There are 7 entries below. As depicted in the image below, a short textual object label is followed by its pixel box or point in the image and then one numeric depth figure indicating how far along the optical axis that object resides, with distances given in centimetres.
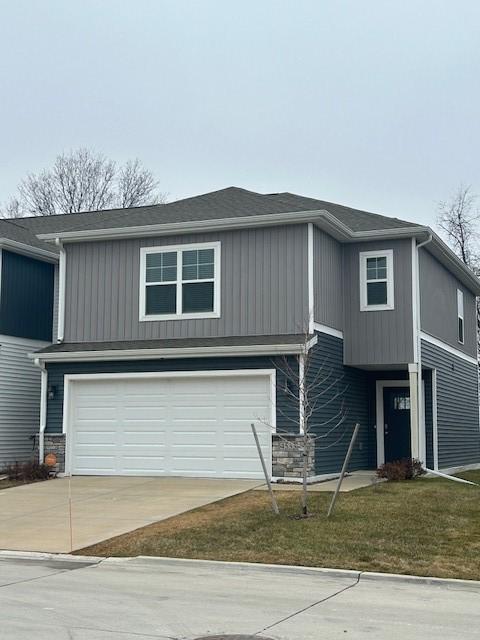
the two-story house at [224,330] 1825
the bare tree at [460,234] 3641
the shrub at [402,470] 1770
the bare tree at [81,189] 4275
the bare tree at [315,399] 1738
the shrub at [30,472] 1877
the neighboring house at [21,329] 2144
